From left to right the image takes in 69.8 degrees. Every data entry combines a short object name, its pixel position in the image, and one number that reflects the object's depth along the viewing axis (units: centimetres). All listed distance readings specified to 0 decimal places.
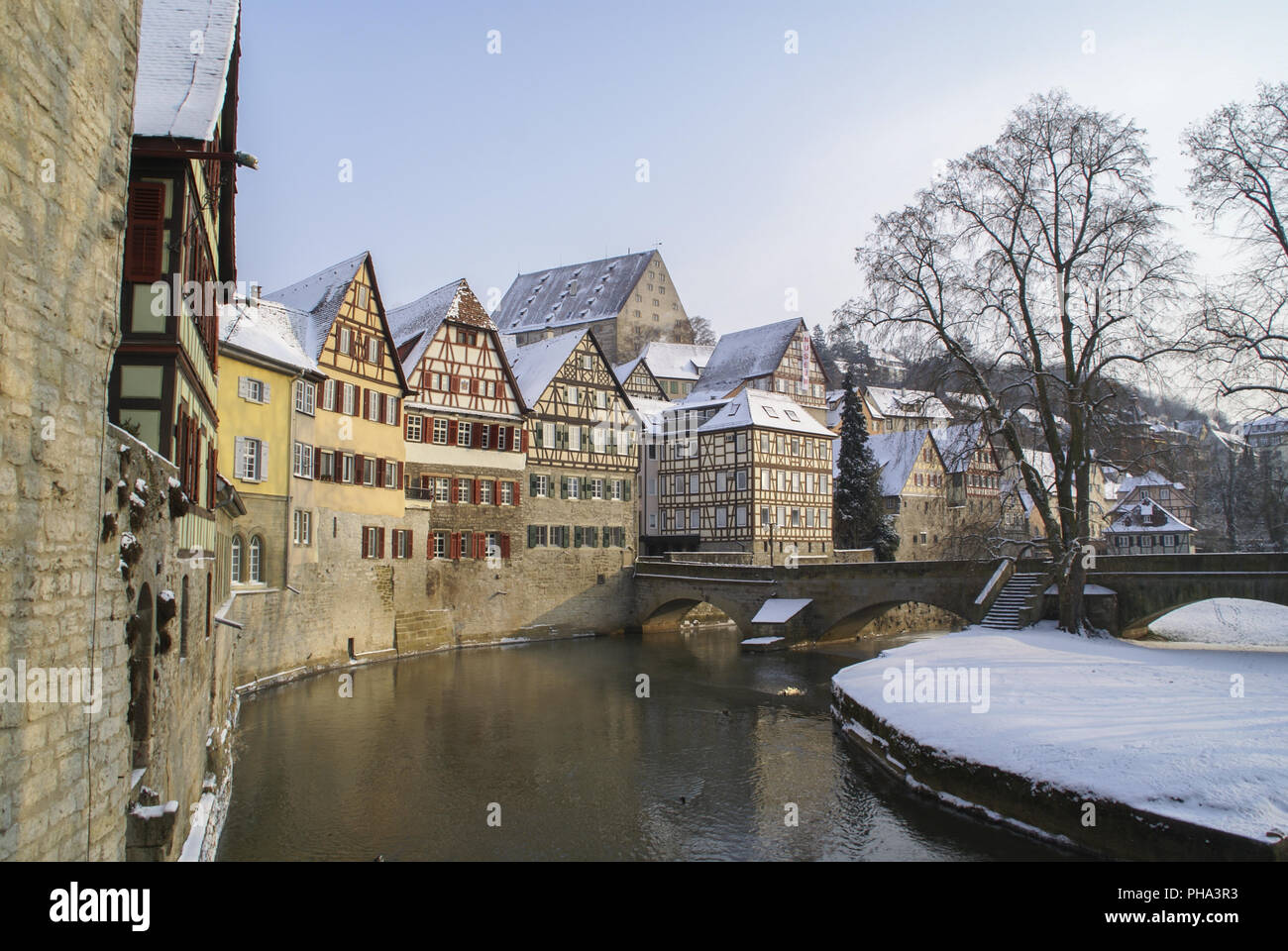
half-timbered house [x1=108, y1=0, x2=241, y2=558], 976
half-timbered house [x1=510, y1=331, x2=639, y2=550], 3581
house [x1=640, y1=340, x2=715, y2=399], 5891
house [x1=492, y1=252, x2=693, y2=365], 6925
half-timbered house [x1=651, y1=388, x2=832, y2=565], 4178
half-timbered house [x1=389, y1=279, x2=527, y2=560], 3100
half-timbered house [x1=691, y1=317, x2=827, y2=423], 5428
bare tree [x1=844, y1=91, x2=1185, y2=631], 2023
